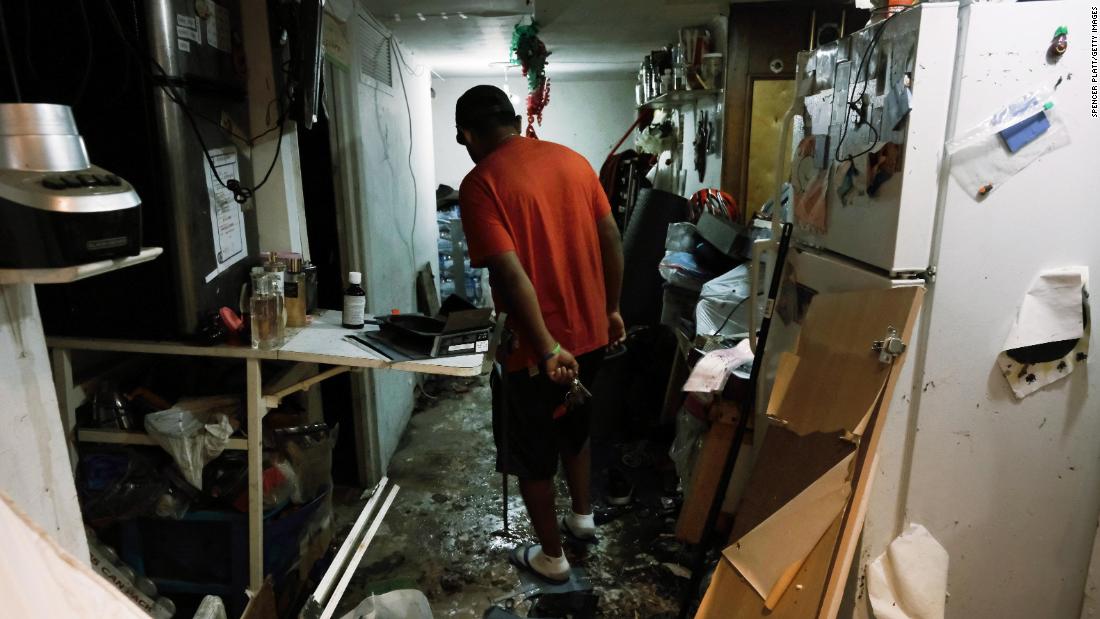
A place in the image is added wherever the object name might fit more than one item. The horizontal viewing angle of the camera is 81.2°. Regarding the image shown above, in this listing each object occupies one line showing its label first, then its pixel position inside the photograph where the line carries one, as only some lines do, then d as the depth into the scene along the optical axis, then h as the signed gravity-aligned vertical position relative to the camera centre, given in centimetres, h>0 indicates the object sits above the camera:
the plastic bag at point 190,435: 166 -69
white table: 165 -51
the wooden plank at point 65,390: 167 -57
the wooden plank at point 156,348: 166 -46
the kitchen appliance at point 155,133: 152 +8
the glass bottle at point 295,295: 194 -39
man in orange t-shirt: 191 -34
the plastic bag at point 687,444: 236 -104
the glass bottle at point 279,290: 178 -35
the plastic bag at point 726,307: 263 -59
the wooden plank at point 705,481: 219 -109
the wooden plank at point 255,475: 170 -82
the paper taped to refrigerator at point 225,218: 177 -15
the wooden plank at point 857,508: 138 -74
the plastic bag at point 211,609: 153 -105
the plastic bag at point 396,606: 177 -121
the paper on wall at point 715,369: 210 -68
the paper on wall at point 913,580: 147 -95
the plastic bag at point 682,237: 326 -38
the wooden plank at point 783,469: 155 -82
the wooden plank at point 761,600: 144 -103
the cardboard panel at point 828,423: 139 -62
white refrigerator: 126 -23
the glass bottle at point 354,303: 195 -42
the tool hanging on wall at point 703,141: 373 +12
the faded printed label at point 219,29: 172 +36
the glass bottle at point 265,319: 172 -41
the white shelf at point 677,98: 349 +38
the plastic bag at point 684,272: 309 -52
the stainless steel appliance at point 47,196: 89 -4
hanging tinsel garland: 346 +56
